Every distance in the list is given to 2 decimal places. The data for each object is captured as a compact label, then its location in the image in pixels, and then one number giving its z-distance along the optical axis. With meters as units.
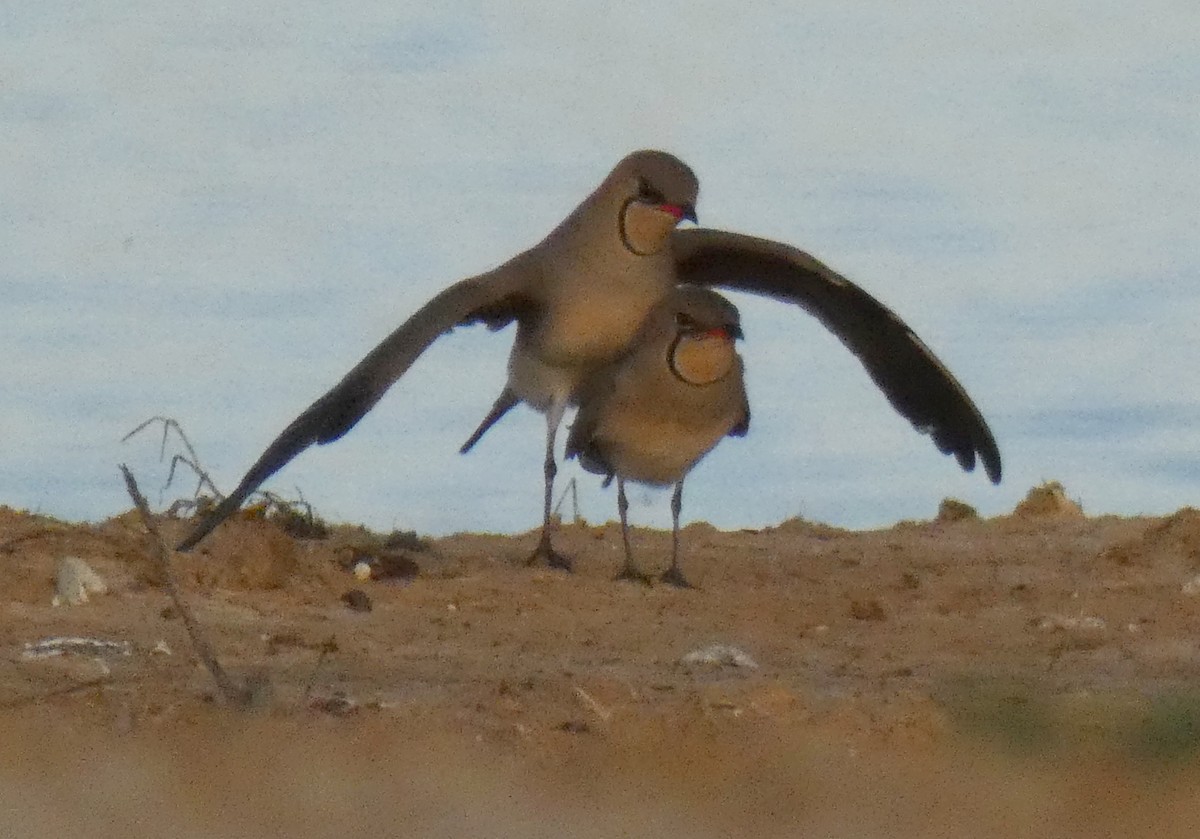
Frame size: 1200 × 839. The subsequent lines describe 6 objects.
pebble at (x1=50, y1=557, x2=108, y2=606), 14.55
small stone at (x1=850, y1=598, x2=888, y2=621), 14.89
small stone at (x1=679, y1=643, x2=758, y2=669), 12.77
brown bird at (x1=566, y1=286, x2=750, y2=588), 16.77
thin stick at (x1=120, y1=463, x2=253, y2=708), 10.76
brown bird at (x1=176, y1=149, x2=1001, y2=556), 17.03
